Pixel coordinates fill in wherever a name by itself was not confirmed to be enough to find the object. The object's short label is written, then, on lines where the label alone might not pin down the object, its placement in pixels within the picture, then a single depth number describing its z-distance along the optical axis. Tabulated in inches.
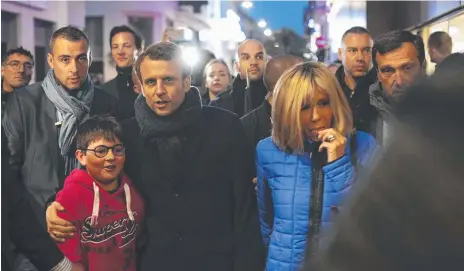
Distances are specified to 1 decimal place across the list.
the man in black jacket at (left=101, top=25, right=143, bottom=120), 200.1
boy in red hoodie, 128.0
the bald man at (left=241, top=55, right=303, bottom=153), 160.6
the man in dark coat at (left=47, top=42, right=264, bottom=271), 126.1
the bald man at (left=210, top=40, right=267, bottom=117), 213.9
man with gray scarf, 148.5
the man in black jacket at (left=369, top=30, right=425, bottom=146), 141.6
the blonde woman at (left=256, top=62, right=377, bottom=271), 112.2
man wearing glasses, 246.8
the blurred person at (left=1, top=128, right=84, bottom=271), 146.0
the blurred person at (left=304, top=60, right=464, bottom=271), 28.1
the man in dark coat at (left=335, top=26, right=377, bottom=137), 150.3
